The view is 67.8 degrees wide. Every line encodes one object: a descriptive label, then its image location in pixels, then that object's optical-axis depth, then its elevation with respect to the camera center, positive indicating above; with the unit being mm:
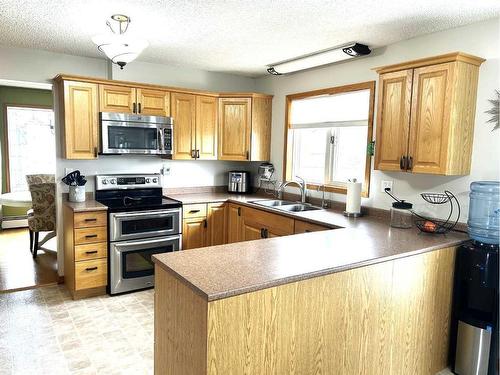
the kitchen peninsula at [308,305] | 1513 -704
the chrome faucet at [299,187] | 3908 -339
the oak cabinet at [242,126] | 4352 +333
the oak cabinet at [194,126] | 4117 +309
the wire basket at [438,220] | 2590 -442
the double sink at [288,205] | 3845 -524
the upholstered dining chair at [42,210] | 4480 -739
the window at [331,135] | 3488 +220
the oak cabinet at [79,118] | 3526 +313
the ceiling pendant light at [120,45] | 2377 +690
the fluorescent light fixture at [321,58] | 3137 +907
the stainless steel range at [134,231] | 3523 -773
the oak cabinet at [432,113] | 2461 +323
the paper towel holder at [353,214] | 3252 -493
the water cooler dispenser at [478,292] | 2254 -815
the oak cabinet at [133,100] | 3691 +531
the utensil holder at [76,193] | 3631 -417
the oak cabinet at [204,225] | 3947 -773
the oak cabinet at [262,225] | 3340 -662
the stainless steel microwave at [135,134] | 3689 +186
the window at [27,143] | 5992 +99
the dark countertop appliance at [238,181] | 4633 -334
